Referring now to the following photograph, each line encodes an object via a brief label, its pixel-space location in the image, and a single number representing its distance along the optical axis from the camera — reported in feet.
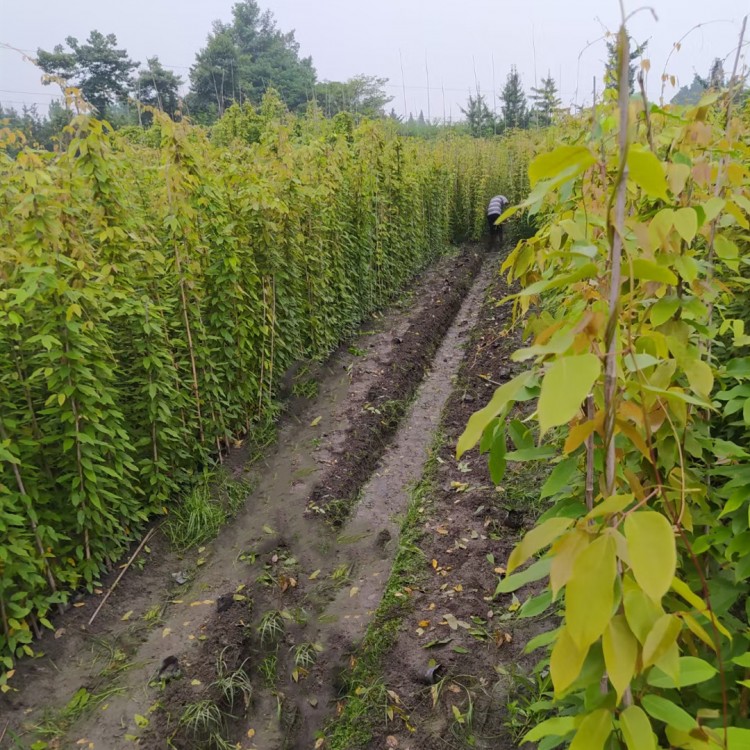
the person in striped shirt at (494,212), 46.84
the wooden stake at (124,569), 11.53
